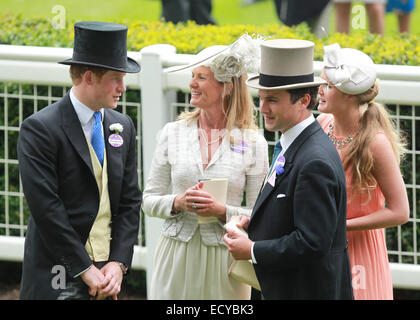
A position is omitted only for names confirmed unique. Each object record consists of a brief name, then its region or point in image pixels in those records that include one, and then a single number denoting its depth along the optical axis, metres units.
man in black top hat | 8.44
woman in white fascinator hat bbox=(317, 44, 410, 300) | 8.93
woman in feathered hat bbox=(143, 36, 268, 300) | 9.44
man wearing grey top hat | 7.80
